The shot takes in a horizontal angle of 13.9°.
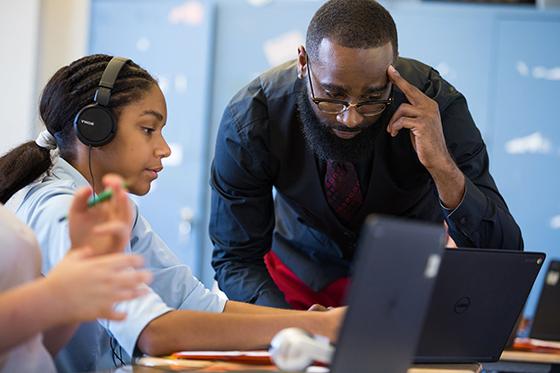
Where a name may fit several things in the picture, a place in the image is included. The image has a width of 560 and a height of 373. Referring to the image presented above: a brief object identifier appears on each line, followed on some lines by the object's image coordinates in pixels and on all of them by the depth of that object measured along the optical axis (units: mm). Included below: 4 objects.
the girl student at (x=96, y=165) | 3189
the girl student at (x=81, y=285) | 2765
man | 3473
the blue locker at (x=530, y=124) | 5729
